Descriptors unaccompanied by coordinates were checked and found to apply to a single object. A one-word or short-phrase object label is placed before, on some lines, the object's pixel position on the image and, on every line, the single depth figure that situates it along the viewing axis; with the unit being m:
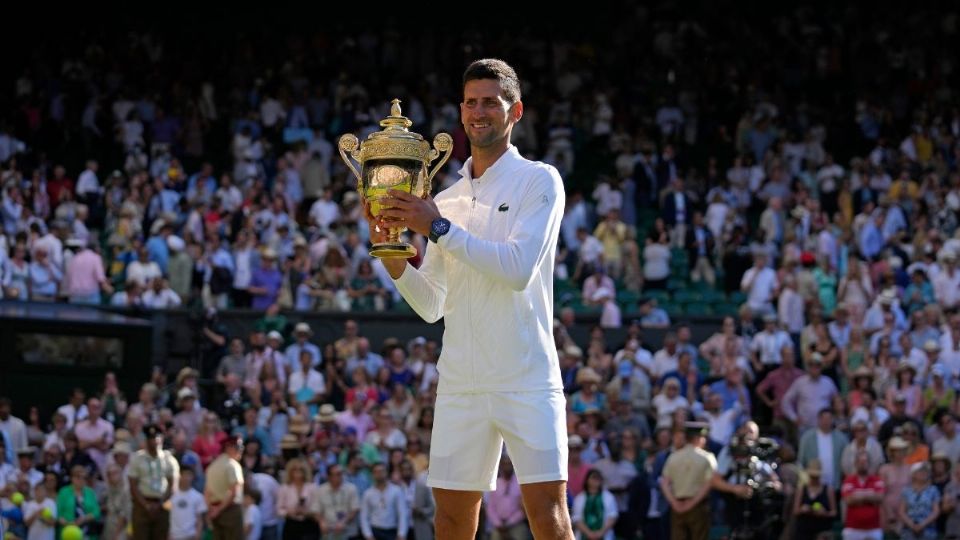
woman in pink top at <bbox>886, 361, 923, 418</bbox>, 17.86
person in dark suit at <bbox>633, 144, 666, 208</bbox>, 24.81
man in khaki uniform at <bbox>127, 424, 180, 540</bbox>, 15.71
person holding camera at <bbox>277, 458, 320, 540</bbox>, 16.17
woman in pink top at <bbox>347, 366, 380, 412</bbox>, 17.98
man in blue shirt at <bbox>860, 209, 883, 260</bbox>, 21.88
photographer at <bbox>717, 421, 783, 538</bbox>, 15.43
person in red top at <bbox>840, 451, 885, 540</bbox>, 15.83
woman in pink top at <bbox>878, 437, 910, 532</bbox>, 16.42
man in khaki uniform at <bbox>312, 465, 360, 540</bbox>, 16.08
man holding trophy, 5.68
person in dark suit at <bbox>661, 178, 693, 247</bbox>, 23.03
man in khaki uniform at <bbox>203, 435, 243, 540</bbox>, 15.74
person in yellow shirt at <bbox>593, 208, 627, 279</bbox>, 21.89
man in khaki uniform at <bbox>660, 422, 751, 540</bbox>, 15.66
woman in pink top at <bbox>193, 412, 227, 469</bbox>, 16.78
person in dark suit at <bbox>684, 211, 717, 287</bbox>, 22.50
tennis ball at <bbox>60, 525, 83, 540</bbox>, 15.66
